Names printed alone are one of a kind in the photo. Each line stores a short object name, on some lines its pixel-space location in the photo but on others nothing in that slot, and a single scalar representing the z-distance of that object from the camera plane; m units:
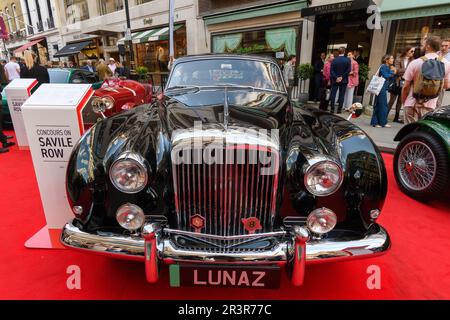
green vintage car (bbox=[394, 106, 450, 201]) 3.14
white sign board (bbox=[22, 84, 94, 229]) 2.39
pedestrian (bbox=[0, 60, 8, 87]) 9.81
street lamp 13.03
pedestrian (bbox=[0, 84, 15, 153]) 5.55
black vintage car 1.70
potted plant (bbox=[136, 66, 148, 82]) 13.77
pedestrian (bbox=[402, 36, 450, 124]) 4.26
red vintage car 5.40
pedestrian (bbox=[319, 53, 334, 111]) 8.36
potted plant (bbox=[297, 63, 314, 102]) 9.44
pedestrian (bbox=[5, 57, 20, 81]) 9.44
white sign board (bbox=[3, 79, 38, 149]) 5.35
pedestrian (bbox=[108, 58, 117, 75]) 11.18
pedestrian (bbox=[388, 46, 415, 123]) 7.05
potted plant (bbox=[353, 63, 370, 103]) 8.54
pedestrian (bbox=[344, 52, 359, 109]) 7.94
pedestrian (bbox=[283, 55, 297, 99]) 9.39
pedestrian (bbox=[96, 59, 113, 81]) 9.02
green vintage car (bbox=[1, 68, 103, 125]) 7.45
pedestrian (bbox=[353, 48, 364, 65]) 8.91
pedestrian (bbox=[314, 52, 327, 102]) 9.02
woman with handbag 6.50
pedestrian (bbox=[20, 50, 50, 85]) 6.27
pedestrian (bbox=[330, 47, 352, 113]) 7.46
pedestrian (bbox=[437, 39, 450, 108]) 4.75
